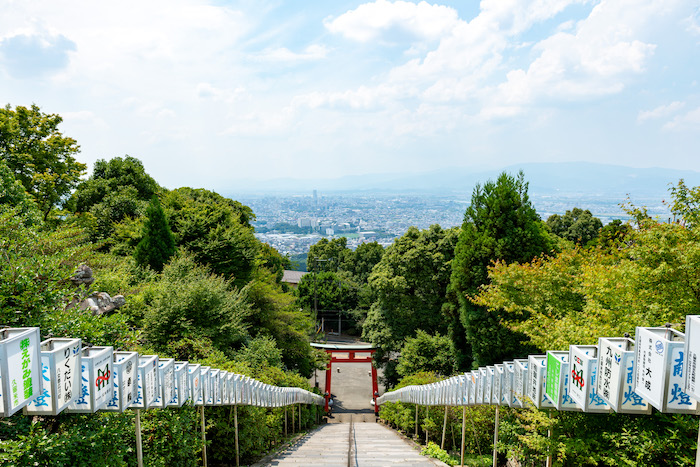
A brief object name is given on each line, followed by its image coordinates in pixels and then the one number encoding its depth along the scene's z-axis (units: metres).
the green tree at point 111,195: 21.83
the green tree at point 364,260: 39.62
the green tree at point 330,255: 42.44
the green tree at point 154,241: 16.81
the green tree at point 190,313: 10.76
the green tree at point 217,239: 19.56
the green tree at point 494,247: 15.83
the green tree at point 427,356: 18.86
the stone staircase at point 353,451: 7.61
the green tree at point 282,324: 19.30
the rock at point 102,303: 8.81
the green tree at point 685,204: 7.31
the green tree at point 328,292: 36.53
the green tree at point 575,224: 29.42
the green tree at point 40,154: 17.59
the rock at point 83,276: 8.78
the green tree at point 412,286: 21.44
